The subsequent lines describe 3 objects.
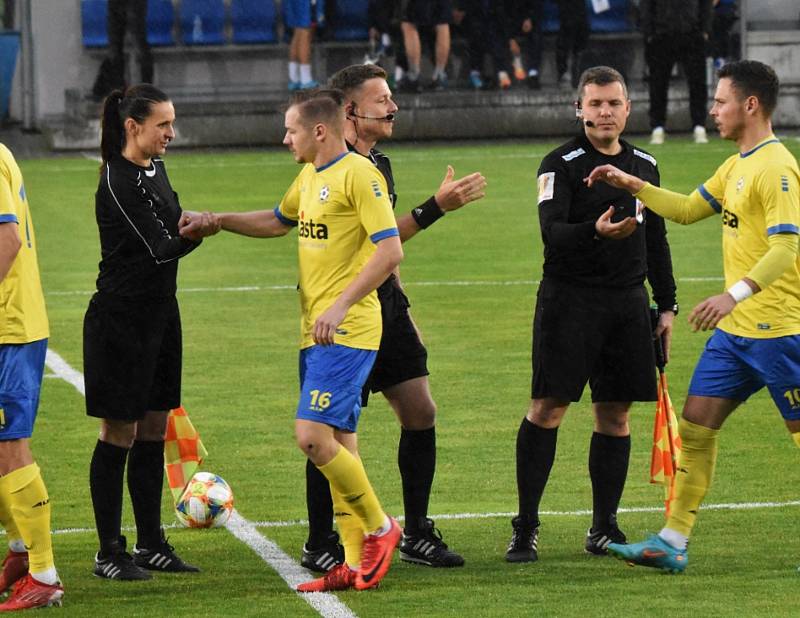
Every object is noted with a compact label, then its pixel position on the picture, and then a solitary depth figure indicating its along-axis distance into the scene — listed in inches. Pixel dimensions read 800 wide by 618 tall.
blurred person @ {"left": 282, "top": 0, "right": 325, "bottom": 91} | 2086.6
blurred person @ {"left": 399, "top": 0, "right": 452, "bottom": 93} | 2059.5
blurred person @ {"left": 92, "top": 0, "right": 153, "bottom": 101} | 2063.2
